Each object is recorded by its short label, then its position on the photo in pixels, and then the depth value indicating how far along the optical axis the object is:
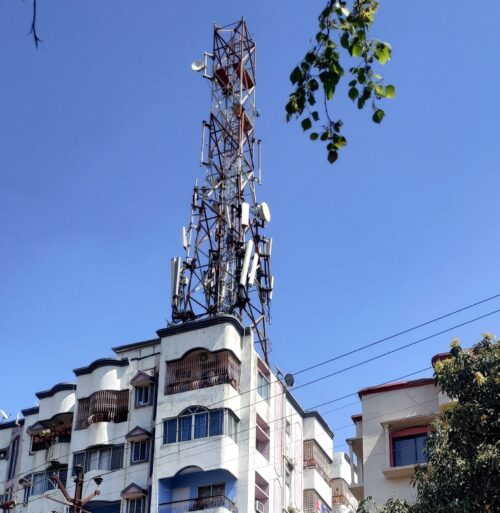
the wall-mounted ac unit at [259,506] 44.32
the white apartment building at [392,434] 37.00
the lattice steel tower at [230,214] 48.56
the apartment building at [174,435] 43.44
